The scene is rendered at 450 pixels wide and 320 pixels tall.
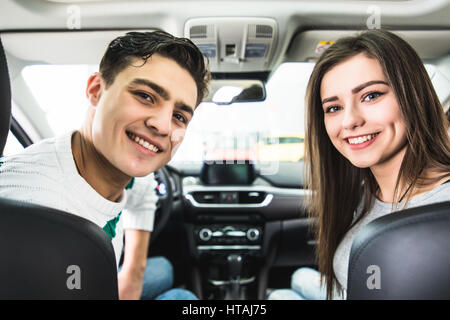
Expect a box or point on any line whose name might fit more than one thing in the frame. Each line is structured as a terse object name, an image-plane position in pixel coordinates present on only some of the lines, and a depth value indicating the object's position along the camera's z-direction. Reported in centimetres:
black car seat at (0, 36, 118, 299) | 45
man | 61
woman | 62
